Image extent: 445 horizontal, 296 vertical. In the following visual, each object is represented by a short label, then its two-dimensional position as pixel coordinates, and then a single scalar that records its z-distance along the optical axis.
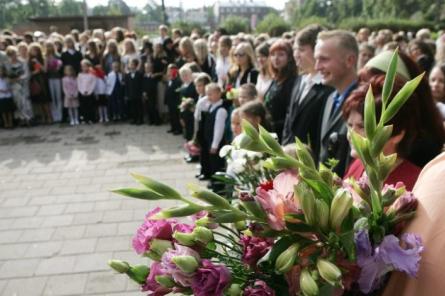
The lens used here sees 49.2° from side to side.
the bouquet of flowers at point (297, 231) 0.99
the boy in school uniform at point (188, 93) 8.32
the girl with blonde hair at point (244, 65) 6.82
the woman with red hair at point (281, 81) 5.09
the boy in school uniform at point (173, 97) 9.79
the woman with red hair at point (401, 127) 2.02
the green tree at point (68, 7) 80.68
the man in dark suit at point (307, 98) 3.95
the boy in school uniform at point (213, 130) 6.50
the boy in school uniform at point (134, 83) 10.84
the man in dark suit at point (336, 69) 3.43
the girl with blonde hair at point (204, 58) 9.83
